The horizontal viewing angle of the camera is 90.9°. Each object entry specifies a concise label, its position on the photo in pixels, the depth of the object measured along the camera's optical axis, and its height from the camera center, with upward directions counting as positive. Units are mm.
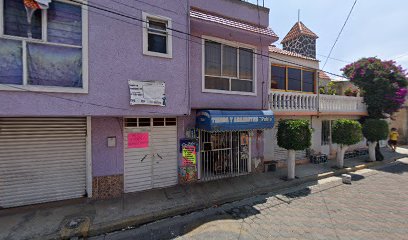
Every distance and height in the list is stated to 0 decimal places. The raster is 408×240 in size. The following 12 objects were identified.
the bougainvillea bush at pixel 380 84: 12062 +2138
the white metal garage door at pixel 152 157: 6980 -1399
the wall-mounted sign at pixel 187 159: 7641 -1576
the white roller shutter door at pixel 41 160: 5641 -1250
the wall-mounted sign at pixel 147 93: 5891 +764
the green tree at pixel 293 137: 8156 -767
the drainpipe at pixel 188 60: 6750 +1996
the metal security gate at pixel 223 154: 8406 -1588
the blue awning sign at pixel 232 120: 7047 -74
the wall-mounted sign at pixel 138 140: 6961 -775
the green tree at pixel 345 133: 9742 -740
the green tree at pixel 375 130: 11289 -660
